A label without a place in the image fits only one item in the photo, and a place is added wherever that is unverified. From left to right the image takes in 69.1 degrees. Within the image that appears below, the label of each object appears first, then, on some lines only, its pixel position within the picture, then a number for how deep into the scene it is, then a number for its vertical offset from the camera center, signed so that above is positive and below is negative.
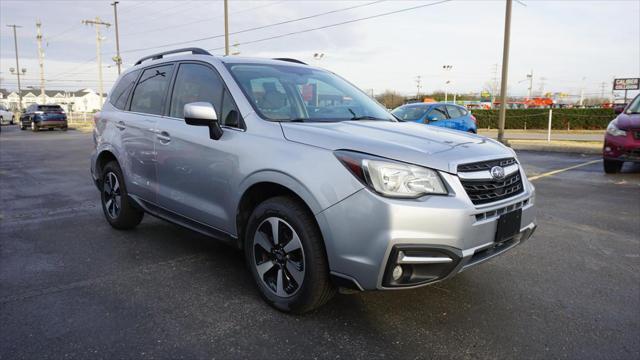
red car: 8.95 -0.47
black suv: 29.56 -0.56
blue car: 12.85 -0.04
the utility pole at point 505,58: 17.86 +2.14
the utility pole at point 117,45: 41.13 +5.69
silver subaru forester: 2.60 -0.44
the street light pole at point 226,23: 25.69 +4.78
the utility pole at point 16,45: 65.91 +8.90
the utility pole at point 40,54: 52.06 +6.05
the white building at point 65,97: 130.66 +3.28
